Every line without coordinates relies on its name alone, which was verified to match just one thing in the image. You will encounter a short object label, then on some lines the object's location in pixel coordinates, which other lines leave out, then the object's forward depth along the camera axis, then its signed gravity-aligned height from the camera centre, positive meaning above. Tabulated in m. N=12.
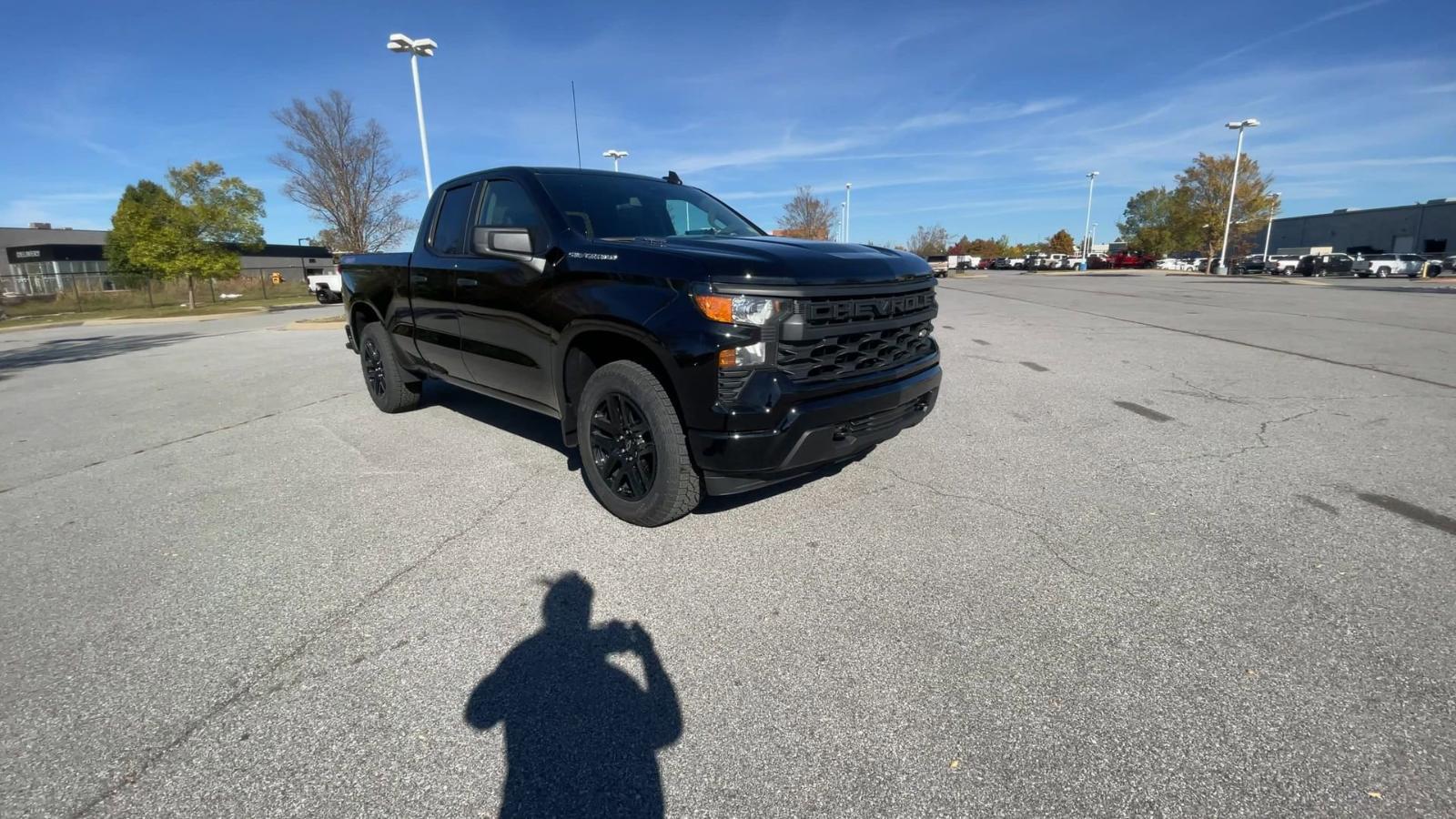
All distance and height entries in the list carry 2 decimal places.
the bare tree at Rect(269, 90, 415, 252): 22.52 +3.32
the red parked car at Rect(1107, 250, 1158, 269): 67.44 +0.16
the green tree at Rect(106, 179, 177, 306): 25.62 +1.91
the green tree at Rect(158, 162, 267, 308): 26.00 +2.22
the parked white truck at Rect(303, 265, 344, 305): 27.86 -0.35
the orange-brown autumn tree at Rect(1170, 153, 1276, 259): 48.22 +4.42
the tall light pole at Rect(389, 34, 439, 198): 16.03 +5.35
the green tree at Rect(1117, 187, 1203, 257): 52.56 +3.85
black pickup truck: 2.98 -0.30
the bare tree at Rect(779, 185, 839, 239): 49.75 +3.92
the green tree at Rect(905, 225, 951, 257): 81.50 +3.17
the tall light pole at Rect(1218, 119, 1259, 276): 44.03 +4.77
